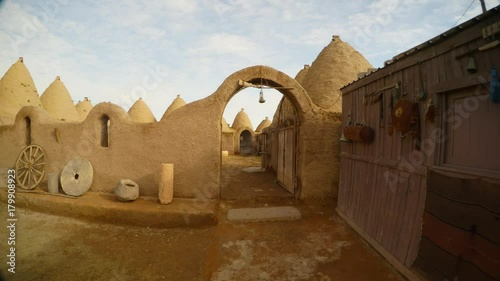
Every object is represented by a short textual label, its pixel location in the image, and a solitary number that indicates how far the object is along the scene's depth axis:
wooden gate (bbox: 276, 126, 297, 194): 8.66
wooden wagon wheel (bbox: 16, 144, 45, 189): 7.72
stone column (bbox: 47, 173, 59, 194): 6.99
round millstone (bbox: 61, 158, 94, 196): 6.97
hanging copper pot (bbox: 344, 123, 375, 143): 5.18
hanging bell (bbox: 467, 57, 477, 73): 2.88
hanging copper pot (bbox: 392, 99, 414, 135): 3.84
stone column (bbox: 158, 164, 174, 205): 6.47
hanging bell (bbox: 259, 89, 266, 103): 7.77
